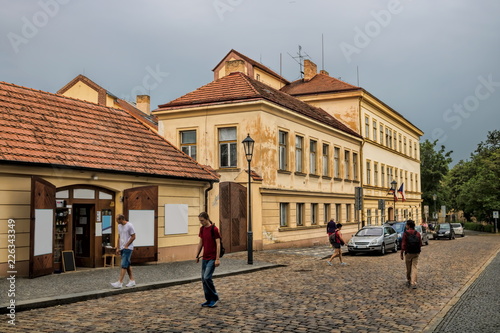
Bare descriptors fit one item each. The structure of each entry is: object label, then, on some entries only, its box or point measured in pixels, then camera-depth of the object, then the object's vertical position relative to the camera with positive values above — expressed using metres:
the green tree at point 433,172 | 79.97 +5.78
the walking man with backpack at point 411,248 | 14.08 -0.96
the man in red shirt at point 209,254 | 10.67 -0.82
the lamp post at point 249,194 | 19.47 +0.69
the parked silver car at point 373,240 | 26.38 -1.43
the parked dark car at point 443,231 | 47.62 -1.77
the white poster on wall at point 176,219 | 19.62 -0.21
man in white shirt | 12.96 -0.67
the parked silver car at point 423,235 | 37.52 -1.68
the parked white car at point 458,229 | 55.84 -1.94
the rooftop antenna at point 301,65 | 49.15 +13.24
